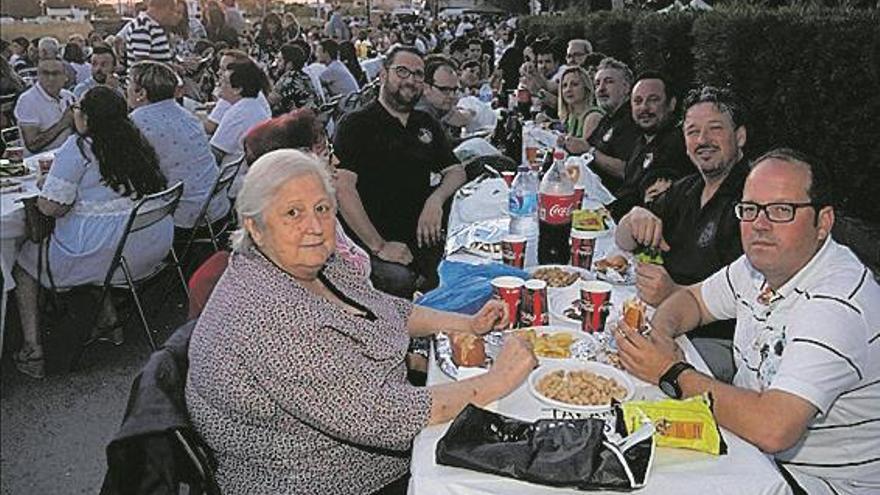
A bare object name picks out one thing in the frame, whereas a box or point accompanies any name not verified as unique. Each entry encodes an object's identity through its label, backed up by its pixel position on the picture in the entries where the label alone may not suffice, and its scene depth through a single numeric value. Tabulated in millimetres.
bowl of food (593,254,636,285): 2932
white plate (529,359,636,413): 1957
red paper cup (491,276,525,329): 2432
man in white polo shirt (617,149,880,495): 1871
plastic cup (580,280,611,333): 2395
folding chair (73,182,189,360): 4137
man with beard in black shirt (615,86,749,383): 3078
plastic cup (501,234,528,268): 2920
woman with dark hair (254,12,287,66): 13328
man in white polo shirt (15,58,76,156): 6340
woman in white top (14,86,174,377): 4164
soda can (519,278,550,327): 2416
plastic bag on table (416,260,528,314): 2654
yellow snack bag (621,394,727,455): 1750
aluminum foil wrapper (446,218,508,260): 3183
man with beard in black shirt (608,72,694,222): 4016
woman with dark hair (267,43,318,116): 8023
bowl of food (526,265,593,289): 2824
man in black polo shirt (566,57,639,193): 5191
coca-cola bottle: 3066
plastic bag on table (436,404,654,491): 1608
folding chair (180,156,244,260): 5176
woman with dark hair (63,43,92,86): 9094
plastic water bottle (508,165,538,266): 3547
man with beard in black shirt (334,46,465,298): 4195
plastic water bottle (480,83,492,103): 8946
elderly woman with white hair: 1860
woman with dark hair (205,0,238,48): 11984
